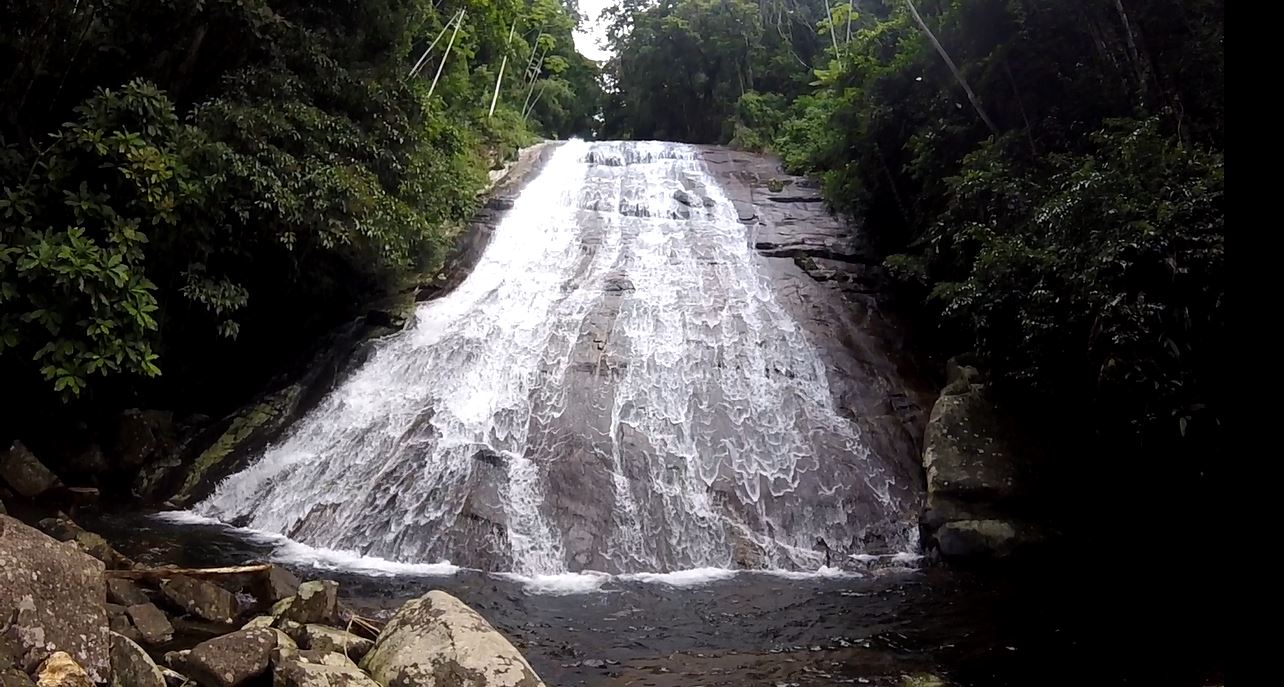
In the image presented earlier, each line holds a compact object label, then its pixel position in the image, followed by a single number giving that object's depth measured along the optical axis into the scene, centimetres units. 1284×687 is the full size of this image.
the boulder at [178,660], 483
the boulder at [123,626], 556
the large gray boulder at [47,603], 412
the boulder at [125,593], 605
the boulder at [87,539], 723
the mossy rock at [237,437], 1082
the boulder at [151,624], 577
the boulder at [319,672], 469
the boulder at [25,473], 951
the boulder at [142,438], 1090
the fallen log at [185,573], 639
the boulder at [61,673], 394
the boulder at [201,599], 634
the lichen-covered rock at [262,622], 565
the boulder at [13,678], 369
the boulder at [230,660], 470
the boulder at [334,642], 544
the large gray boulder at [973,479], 896
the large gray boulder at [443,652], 505
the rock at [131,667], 442
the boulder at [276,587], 677
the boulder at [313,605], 602
